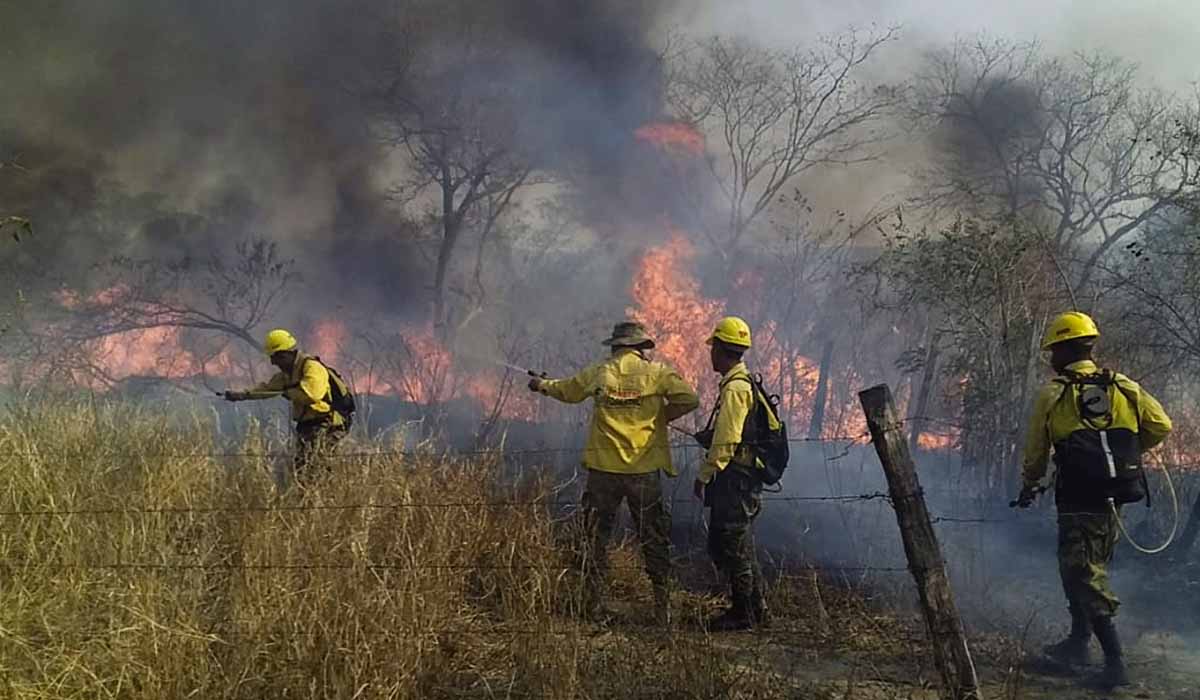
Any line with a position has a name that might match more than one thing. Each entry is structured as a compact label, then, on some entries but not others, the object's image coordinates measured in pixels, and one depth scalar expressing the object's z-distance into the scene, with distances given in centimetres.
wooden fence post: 326
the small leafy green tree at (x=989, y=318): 841
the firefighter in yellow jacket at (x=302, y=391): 696
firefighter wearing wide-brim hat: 527
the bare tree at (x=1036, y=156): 1469
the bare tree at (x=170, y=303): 1241
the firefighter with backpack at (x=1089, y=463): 425
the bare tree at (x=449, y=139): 1545
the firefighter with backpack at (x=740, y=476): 497
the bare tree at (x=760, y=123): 1574
